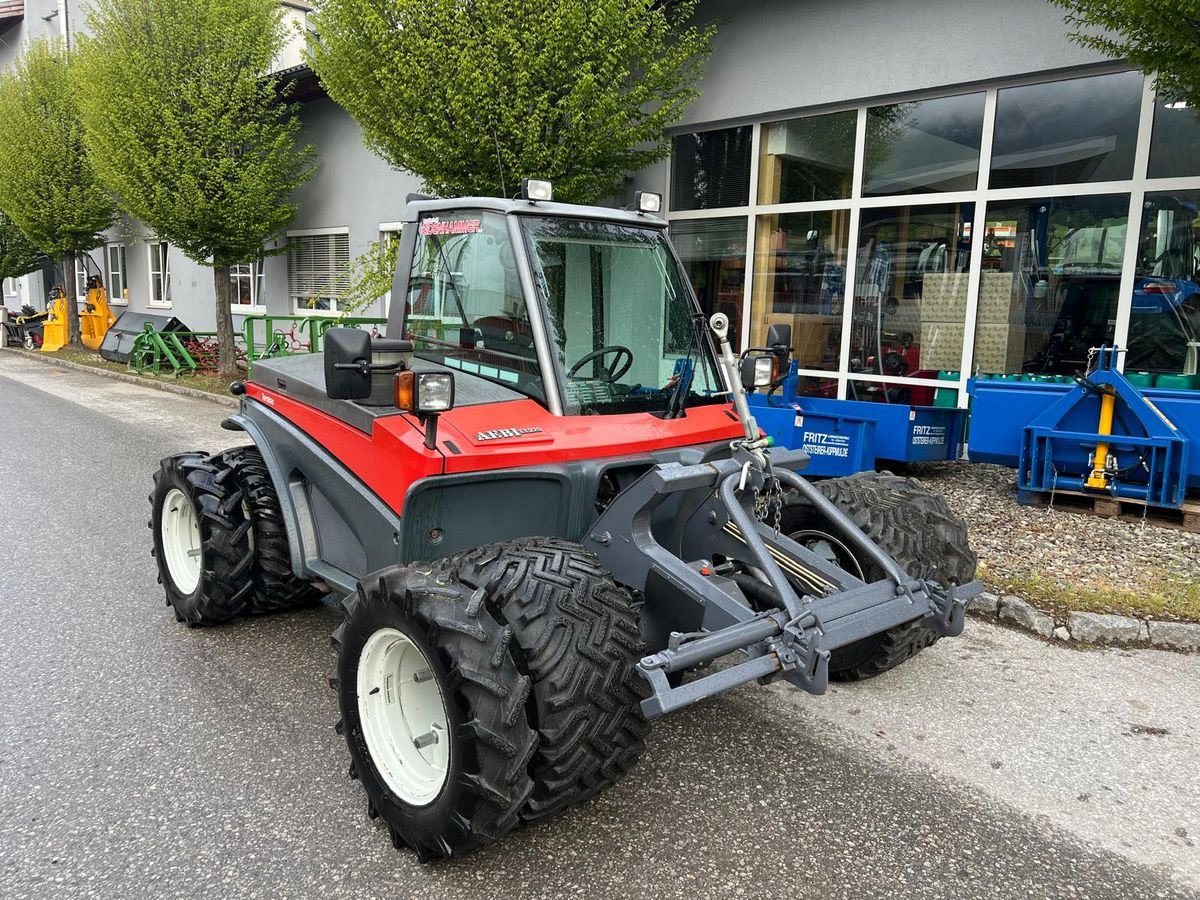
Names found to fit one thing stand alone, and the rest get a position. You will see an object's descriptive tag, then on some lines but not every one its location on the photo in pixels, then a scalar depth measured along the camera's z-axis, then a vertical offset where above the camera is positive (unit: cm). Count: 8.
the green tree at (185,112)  1383 +311
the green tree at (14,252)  2469 +154
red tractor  260 -80
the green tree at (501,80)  829 +229
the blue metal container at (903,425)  745 -80
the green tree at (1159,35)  531 +188
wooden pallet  636 -128
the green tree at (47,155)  1947 +330
